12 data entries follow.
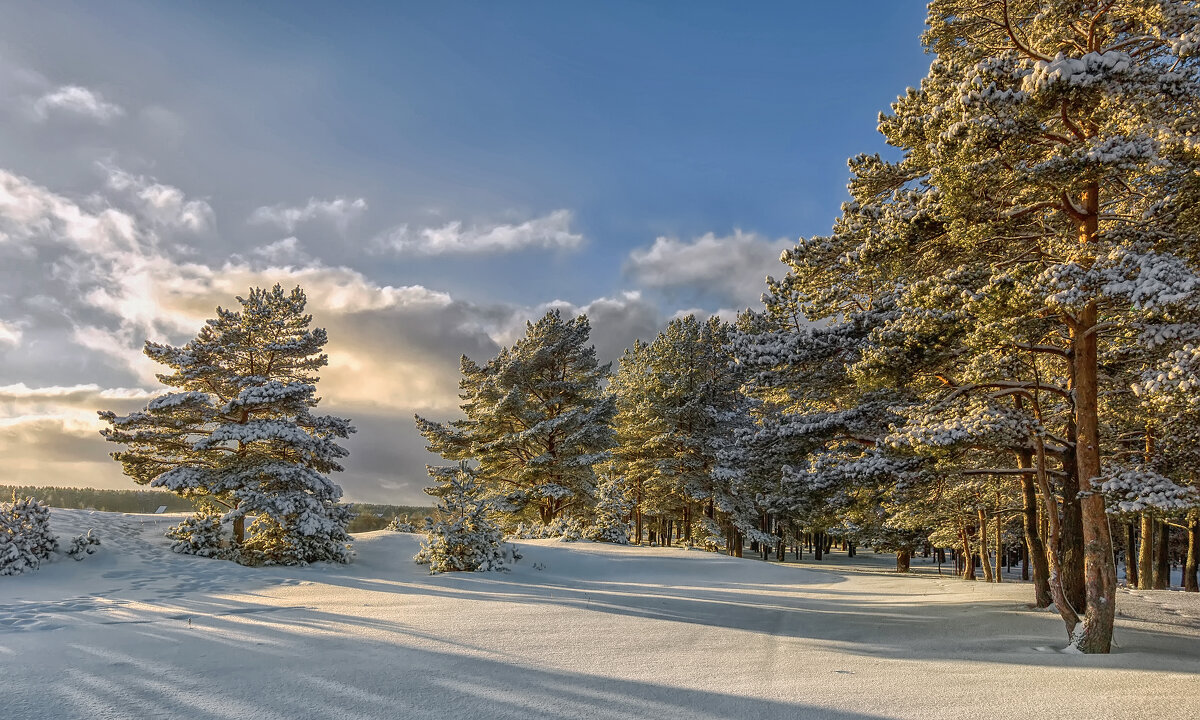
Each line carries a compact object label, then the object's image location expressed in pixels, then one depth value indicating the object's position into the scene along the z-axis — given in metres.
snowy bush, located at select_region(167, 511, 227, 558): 15.84
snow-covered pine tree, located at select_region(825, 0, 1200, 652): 7.22
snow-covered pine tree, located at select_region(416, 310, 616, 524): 27.67
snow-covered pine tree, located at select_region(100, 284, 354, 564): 15.77
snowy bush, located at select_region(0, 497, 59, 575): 12.62
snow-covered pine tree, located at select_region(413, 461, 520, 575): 15.05
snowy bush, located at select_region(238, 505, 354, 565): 15.53
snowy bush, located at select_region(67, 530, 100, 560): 14.06
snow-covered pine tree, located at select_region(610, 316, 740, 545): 30.23
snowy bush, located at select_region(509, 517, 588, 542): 22.41
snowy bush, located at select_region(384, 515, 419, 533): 24.14
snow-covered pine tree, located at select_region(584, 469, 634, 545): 23.25
